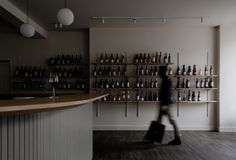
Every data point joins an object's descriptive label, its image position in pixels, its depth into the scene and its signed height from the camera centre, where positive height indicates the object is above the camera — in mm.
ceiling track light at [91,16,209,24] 6064 +1449
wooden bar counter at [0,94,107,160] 1517 -424
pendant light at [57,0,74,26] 3619 +897
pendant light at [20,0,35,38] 4352 +825
